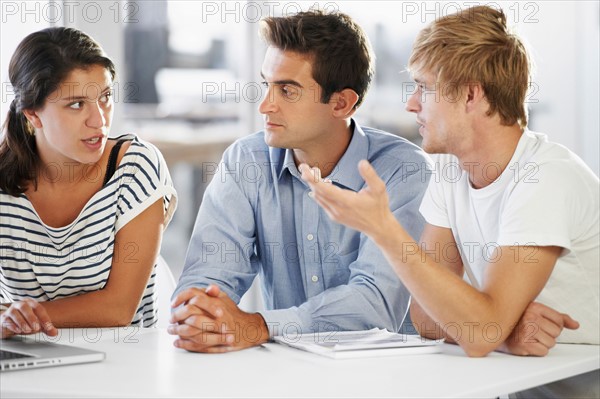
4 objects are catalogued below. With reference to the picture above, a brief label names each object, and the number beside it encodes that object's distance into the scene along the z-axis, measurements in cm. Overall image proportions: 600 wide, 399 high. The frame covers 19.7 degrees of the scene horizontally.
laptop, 240
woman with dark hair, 284
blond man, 249
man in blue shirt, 288
